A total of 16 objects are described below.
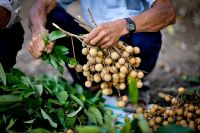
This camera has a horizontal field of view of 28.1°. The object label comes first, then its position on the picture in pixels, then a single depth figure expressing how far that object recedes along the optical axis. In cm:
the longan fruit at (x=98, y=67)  116
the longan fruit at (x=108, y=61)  117
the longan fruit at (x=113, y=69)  117
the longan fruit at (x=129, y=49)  117
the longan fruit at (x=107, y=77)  116
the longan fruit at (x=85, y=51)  119
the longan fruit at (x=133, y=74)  115
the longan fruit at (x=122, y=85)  119
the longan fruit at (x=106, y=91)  121
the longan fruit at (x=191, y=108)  116
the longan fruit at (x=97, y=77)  119
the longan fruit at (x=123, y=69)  115
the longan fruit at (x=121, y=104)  121
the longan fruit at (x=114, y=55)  116
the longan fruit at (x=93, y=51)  116
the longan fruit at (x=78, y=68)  123
